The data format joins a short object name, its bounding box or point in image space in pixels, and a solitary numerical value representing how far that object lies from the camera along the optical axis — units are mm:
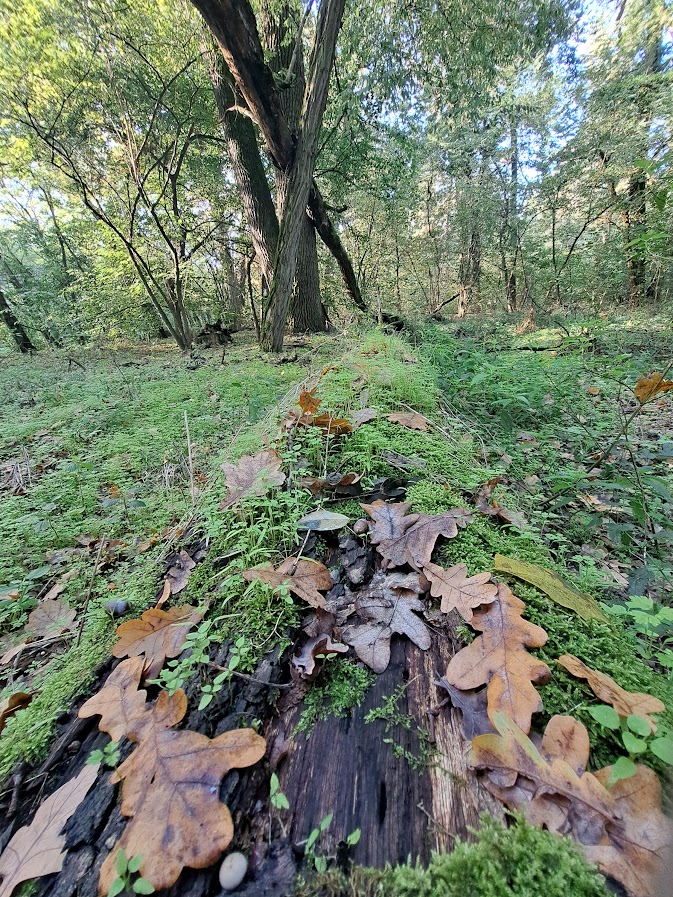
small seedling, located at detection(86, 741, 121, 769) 244
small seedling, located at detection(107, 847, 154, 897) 176
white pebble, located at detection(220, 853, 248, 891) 176
